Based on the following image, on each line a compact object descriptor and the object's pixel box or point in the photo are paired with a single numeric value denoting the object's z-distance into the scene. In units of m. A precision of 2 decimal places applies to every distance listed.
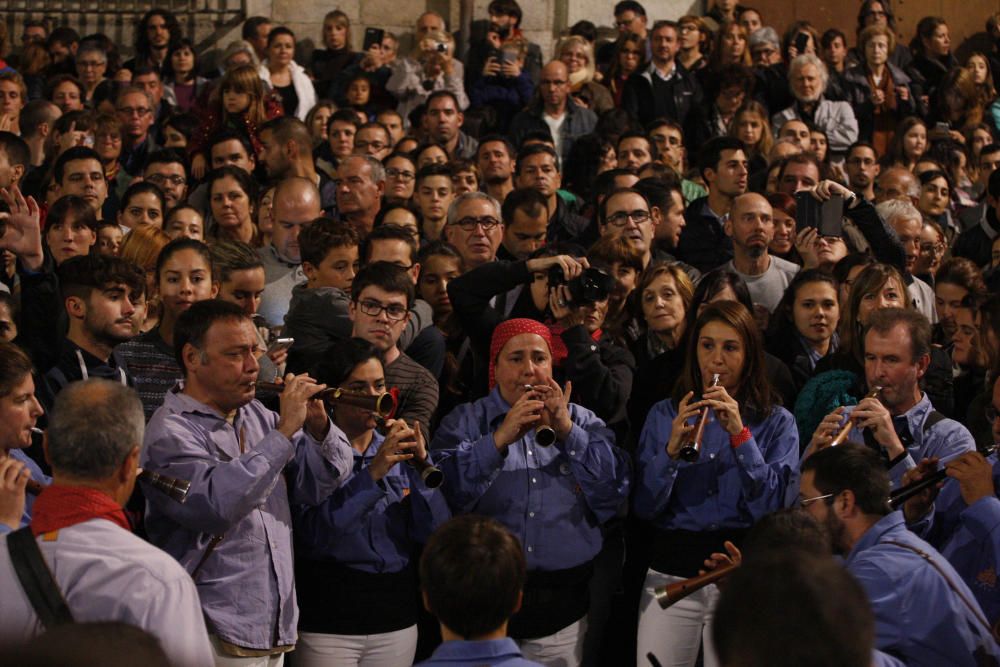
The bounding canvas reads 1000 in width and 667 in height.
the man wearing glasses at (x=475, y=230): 14.48
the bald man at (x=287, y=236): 13.94
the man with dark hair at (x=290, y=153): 16.97
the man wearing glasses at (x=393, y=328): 11.34
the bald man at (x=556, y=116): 21.67
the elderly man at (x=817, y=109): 22.52
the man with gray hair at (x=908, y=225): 15.30
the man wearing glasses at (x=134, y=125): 19.41
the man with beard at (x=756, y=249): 14.66
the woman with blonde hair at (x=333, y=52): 24.72
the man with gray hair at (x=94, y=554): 6.82
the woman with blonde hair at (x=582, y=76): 22.98
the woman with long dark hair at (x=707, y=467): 10.88
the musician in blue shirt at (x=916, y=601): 8.59
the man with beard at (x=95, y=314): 10.97
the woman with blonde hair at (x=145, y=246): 13.41
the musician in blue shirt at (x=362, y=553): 10.20
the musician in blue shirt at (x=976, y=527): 9.77
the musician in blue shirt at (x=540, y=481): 10.59
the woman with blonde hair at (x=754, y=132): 20.17
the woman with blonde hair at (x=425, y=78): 23.11
